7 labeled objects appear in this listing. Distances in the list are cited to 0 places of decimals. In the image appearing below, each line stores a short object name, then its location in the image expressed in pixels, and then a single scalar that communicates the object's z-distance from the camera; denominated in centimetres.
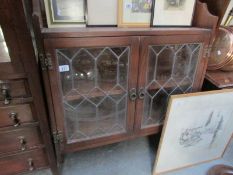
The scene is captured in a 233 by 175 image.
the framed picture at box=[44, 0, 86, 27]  87
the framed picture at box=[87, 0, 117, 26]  93
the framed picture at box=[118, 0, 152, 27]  96
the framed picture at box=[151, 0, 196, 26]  101
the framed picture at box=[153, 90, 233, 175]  107
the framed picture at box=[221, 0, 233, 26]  130
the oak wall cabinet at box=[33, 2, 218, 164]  84
